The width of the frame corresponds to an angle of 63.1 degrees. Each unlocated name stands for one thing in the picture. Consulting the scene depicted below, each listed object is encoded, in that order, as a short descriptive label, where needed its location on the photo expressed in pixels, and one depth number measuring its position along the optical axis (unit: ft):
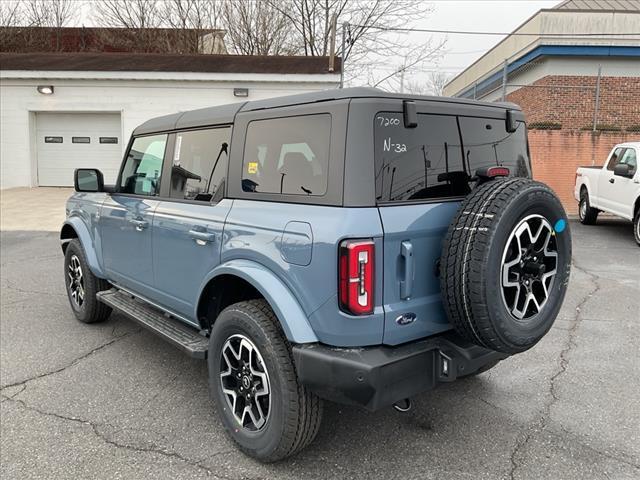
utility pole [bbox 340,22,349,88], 70.95
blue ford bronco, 7.93
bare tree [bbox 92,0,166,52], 82.69
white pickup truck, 31.19
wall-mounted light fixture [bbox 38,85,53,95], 52.13
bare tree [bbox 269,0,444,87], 81.85
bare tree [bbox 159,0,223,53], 80.79
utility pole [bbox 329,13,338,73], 50.24
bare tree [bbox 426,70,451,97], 137.25
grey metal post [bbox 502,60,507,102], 47.13
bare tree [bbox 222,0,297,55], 80.33
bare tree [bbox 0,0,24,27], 79.30
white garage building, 50.83
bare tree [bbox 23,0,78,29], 85.51
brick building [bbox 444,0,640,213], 51.49
